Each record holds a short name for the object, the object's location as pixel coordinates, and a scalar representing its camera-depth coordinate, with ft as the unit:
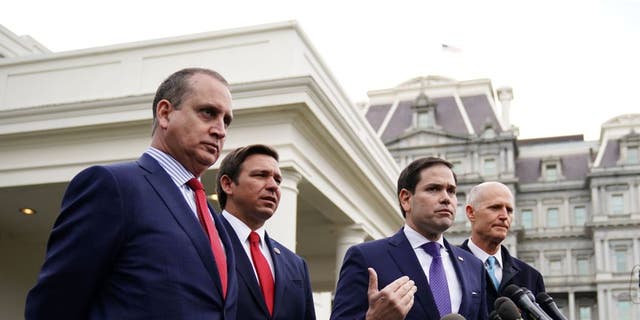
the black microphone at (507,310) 12.18
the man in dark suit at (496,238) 17.07
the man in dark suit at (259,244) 13.57
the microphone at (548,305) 13.75
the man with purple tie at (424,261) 13.34
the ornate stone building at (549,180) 186.60
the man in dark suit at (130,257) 8.10
